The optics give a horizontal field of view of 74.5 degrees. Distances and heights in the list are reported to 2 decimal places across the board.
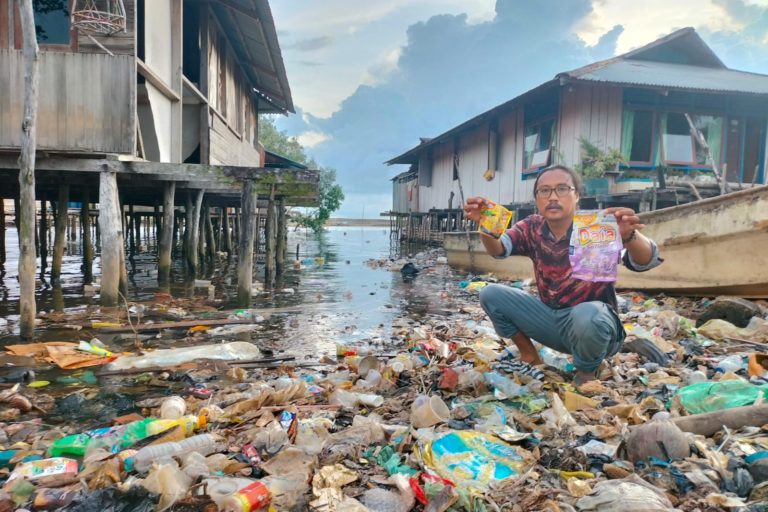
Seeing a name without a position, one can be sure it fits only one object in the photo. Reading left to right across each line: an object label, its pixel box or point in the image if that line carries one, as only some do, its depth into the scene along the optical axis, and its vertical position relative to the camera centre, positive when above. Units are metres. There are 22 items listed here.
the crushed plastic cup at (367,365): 3.95 -1.09
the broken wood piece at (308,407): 3.05 -1.12
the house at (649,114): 12.65 +3.17
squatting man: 2.99 -0.38
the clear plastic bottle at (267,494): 1.92 -1.07
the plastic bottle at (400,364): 3.81 -1.08
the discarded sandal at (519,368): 3.50 -1.00
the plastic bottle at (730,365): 3.44 -0.90
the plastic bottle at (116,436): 2.72 -1.20
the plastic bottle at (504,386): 3.14 -0.99
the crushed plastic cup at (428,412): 2.72 -1.01
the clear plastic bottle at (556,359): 3.75 -1.00
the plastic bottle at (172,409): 3.21 -1.20
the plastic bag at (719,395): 2.60 -0.85
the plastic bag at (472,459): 2.13 -1.02
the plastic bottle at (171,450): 2.36 -1.11
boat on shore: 5.96 -0.15
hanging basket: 6.37 +2.63
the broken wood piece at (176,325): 6.18 -1.31
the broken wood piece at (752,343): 4.12 -0.91
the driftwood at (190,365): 4.57 -1.35
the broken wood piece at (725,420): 2.30 -0.85
